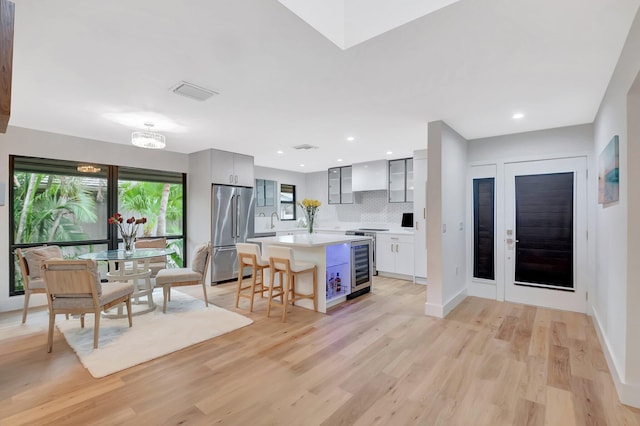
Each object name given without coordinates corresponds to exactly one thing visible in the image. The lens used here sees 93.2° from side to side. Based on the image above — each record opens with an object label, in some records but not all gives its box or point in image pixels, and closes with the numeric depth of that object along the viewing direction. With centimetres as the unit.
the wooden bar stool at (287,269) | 374
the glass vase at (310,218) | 446
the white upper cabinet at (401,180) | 638
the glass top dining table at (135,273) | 375
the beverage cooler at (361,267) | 468
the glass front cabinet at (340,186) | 741
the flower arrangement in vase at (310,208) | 439
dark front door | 400
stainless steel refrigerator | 555
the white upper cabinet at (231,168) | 554
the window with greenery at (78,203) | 426
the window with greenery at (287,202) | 810
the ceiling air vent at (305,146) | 521
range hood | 667
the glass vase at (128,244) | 399
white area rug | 274
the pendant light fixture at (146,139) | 356
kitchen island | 407
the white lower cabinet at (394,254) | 582
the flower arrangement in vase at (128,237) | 399
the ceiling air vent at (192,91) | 275
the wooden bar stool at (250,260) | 401
